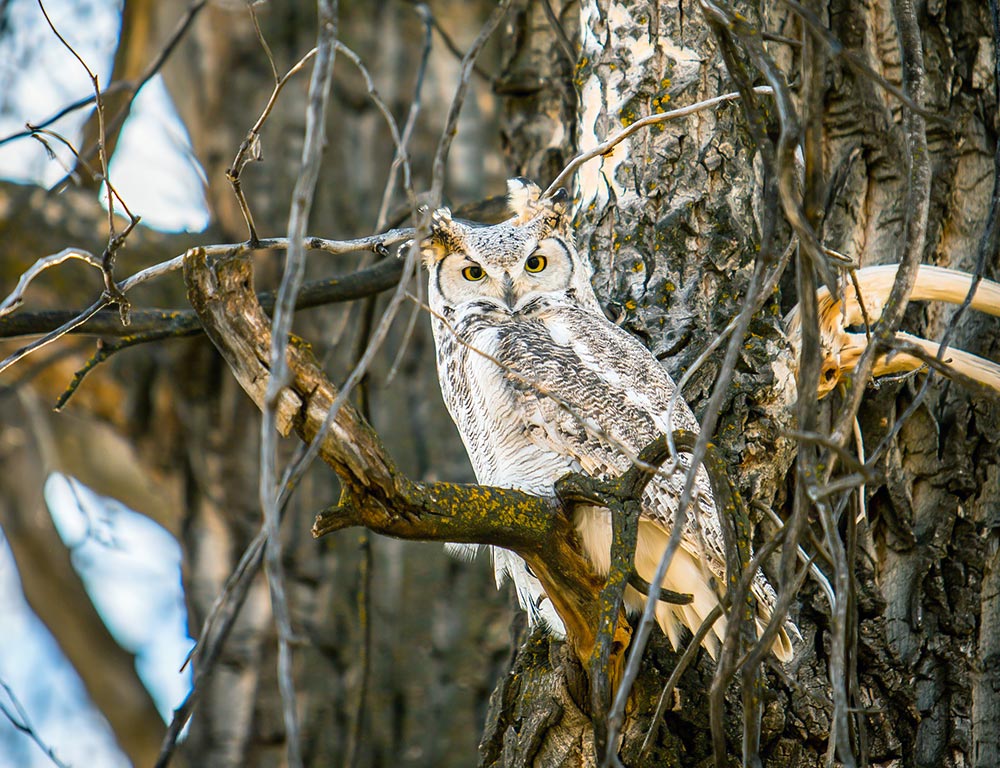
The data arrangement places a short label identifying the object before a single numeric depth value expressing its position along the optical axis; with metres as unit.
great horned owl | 11.18
